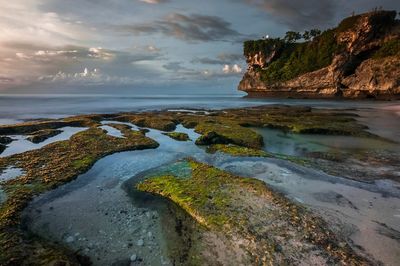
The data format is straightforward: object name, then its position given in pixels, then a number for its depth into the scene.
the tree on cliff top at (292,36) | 174.00
